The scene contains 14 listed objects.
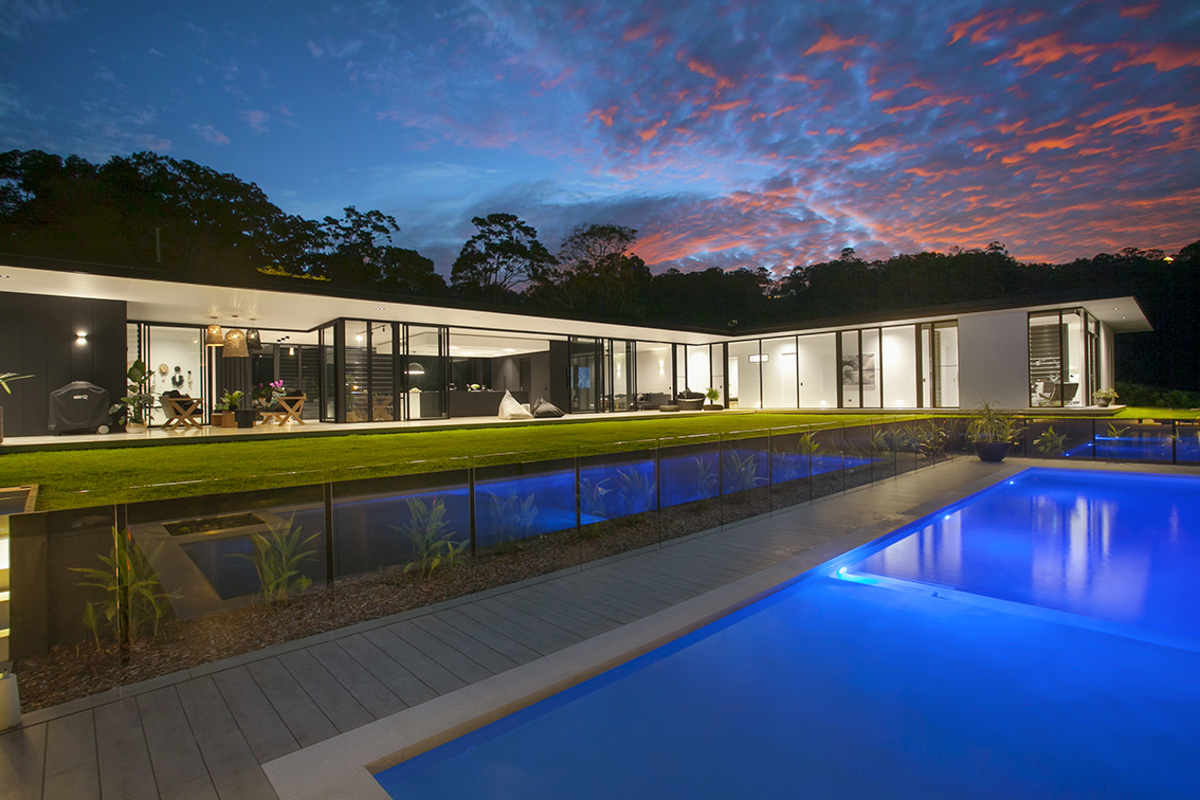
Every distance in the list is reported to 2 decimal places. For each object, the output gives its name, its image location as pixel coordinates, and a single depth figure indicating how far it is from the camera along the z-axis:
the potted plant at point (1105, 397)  15.41
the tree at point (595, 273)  32.56
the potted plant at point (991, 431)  9.45
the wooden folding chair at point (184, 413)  11.20
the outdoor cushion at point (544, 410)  15.65
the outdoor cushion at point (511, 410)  15.24
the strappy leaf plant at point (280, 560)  3.04
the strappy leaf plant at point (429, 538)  3.65
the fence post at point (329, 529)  3.25
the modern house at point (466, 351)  10.16
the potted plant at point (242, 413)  11.96
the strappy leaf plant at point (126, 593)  2.54
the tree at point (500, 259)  31.92
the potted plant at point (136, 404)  10.68
